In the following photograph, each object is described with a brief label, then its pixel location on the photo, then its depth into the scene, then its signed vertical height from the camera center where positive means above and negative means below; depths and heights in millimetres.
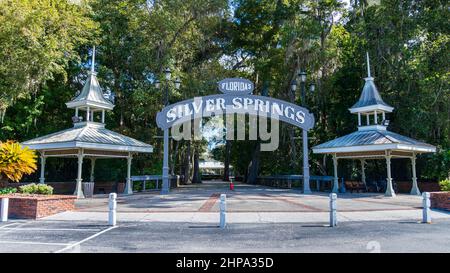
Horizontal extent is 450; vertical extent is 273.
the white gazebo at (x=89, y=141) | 20458 +1587
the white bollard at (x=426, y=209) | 10938 -1041
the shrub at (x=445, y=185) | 14852 -436
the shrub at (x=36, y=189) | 14070 -759
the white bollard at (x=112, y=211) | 10578 -1155
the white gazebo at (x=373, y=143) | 21266 +1732
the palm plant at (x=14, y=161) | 13719 +275
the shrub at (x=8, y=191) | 14149 -848
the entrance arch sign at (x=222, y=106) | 22453 +3849
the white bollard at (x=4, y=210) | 11570 -1273
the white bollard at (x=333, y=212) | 10274 -1087
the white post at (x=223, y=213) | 10281 -1135
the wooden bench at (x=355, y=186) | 24031 -841
